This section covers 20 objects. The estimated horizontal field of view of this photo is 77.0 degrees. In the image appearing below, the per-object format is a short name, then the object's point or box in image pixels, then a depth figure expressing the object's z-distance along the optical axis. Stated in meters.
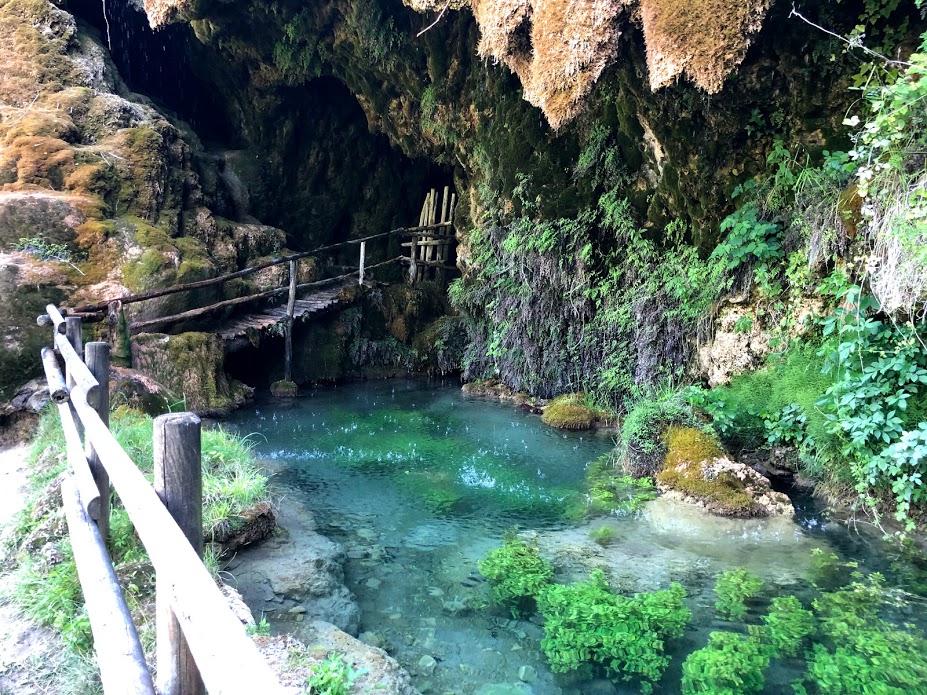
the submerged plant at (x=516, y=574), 4.16
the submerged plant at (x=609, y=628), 3.48
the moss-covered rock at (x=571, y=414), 8.82
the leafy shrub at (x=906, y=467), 4.52
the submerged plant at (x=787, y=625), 3.59
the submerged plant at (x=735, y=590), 3.97
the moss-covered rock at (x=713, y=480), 5.45
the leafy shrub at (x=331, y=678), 2.86
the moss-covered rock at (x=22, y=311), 7.31
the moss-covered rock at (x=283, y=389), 10.91
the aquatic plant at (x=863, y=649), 3.27
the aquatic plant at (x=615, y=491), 5.80
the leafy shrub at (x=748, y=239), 6.27
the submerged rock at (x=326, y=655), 3.00
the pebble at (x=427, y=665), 3.45
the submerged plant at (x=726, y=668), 3.27
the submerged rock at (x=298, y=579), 3.90
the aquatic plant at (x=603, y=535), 5.08
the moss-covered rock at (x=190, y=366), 8.73
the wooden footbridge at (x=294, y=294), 8.93
